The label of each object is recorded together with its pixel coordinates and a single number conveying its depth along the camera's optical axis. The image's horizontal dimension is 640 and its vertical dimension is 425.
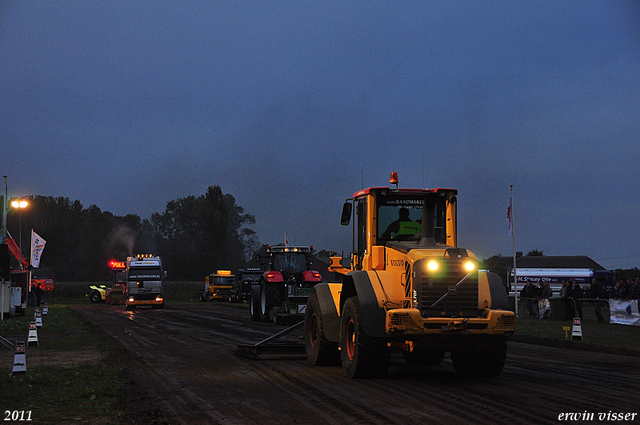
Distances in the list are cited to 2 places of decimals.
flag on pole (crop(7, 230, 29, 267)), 35.06
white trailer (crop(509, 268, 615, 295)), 60.16
